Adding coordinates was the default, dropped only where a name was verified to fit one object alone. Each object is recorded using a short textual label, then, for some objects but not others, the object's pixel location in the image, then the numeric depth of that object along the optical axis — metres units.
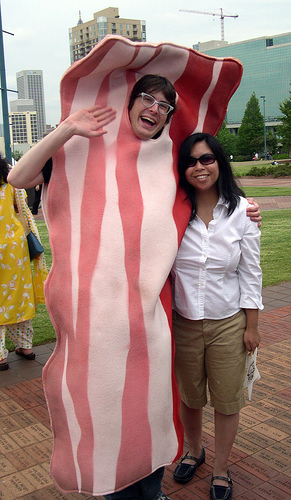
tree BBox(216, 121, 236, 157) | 64.75
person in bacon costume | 2.09
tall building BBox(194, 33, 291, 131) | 101.62
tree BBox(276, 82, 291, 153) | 41.31
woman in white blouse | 2.45
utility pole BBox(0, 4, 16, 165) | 9.45
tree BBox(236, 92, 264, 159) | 66.56
